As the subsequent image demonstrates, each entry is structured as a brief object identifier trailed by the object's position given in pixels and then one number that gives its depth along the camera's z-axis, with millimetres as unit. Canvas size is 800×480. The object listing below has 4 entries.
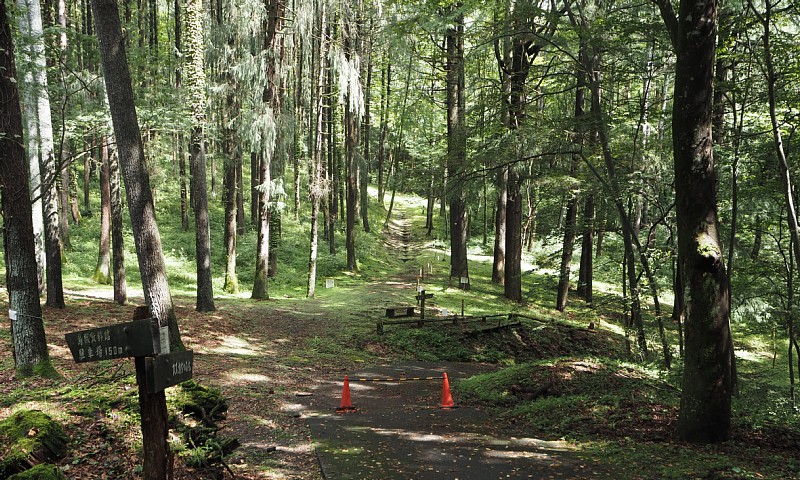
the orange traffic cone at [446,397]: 9930
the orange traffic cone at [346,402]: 9469
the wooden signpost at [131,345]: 4168
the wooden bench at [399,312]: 18047
